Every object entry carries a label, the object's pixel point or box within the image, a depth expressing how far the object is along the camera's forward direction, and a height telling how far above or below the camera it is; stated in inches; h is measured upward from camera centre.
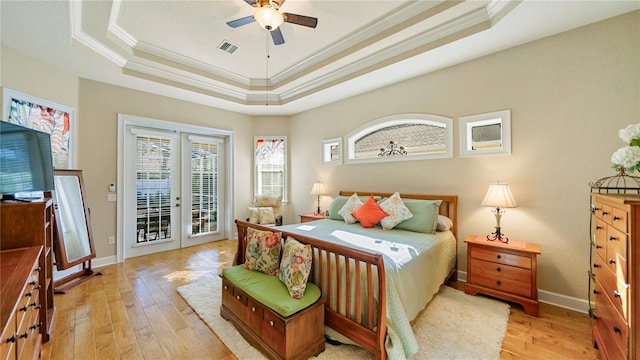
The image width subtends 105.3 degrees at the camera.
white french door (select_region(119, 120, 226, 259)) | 164.7 -6.8
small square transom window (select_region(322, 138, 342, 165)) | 183.3 +22.3
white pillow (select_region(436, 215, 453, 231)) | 121.0 -22.1
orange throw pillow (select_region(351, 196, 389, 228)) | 129.0 -18.2
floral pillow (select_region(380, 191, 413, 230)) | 123.6 -16.9
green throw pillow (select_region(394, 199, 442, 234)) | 117.3 -18.5
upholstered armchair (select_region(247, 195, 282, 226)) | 194.7 -24.9
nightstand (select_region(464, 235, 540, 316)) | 94.3 -37.4
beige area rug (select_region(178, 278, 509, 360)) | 74.0 -52.1
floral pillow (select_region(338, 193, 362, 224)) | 139.6 -16.7
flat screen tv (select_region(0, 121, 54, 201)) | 62.9 +5.5
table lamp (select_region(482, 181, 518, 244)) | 102.5 -8.3
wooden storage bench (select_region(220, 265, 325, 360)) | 67.3 -40.7
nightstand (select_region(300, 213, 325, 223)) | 173.3 -26.8
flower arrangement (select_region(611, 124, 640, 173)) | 59.8 +6.7
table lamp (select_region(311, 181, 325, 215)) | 183.9 -6.9
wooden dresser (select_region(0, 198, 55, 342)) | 66.2 -13.2
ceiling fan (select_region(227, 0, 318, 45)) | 83.6 +58.6
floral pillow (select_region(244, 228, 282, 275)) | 88.3 -26.5
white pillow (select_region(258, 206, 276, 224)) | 194.2 -28.6
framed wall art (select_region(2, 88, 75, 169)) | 108.6 +30.8
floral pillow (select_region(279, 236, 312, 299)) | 73.5 -27.7
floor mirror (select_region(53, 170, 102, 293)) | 117.1 -25.8
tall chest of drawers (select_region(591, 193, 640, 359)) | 52.7 -23.6
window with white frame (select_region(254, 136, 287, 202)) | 222.7 +13.8
